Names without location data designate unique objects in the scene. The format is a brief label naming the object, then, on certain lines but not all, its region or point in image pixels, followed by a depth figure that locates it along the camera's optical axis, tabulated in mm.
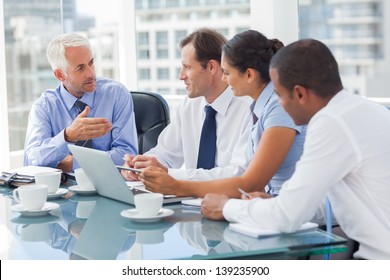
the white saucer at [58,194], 3886
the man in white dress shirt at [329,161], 2911
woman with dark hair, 3688
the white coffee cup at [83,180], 4031
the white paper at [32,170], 4486
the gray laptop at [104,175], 3550
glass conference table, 2738
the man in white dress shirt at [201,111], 4661
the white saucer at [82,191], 3965
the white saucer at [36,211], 3497
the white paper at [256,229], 2868
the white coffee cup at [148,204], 3200
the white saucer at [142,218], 3200
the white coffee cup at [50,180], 3932
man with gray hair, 5344
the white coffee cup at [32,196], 3480
